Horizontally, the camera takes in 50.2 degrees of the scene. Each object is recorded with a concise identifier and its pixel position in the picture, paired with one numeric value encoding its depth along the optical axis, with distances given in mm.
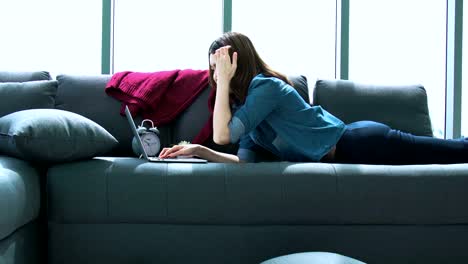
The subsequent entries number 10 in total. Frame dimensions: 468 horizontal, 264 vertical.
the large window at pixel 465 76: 3836
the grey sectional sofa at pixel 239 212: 1696
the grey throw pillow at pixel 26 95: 2451
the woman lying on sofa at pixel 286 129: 2029
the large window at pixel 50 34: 3697
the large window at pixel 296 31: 3809
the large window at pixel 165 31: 3729
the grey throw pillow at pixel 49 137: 1696
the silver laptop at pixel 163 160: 1885
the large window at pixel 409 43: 3979
